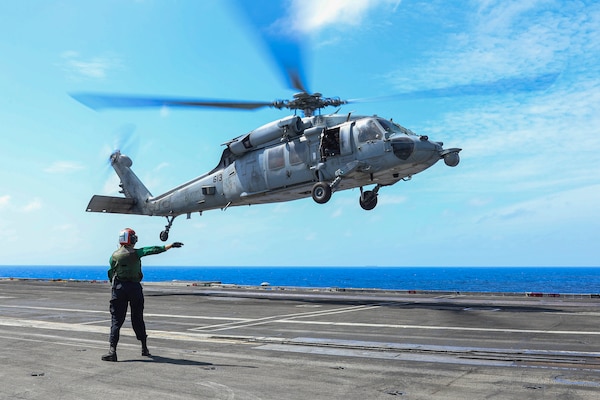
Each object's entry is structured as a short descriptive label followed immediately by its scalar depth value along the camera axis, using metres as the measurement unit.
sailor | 9.02
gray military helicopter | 19.91
